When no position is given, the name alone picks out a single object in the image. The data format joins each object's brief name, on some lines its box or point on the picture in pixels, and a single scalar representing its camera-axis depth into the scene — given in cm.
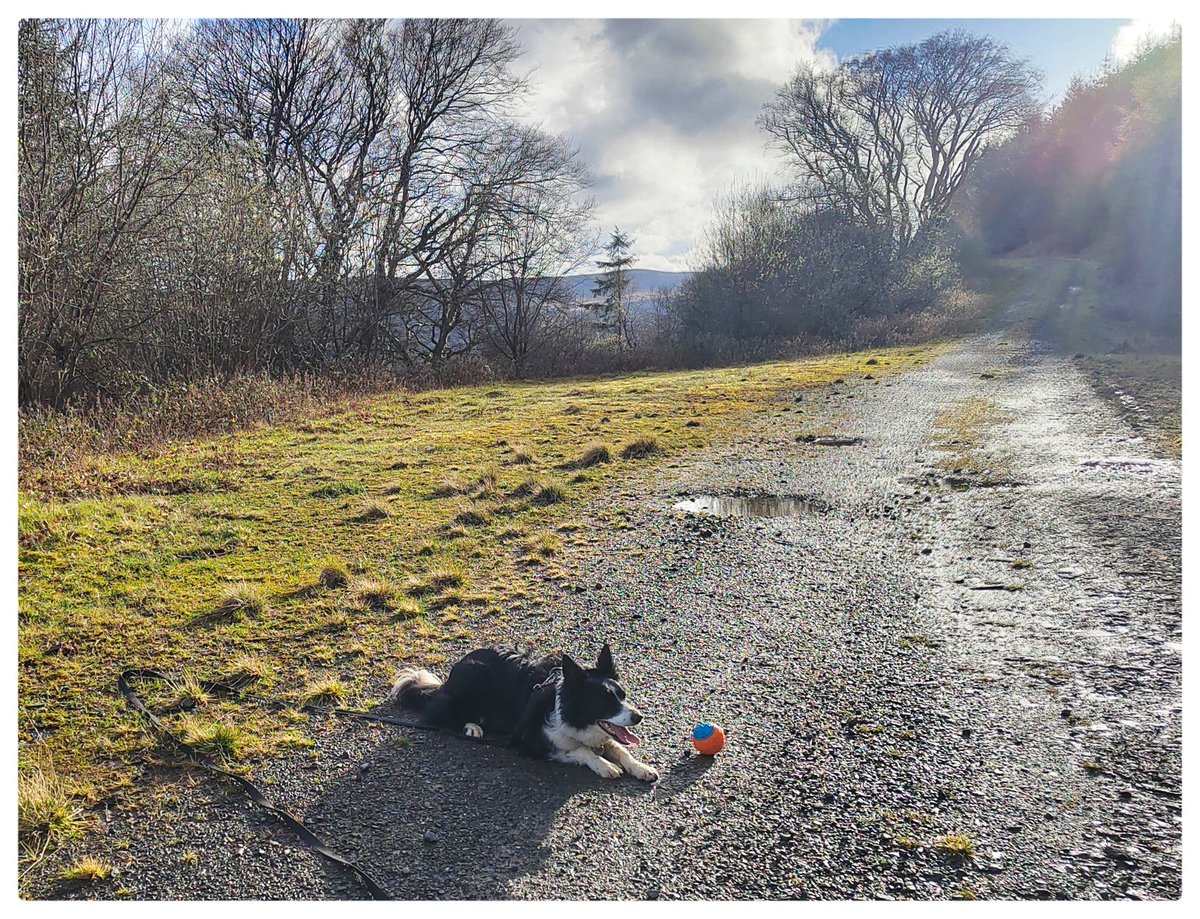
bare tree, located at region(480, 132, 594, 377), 2181
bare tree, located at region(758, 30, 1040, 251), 3164
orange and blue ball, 328
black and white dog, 326
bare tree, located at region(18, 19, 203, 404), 892
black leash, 259
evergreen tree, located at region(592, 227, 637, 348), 3522
